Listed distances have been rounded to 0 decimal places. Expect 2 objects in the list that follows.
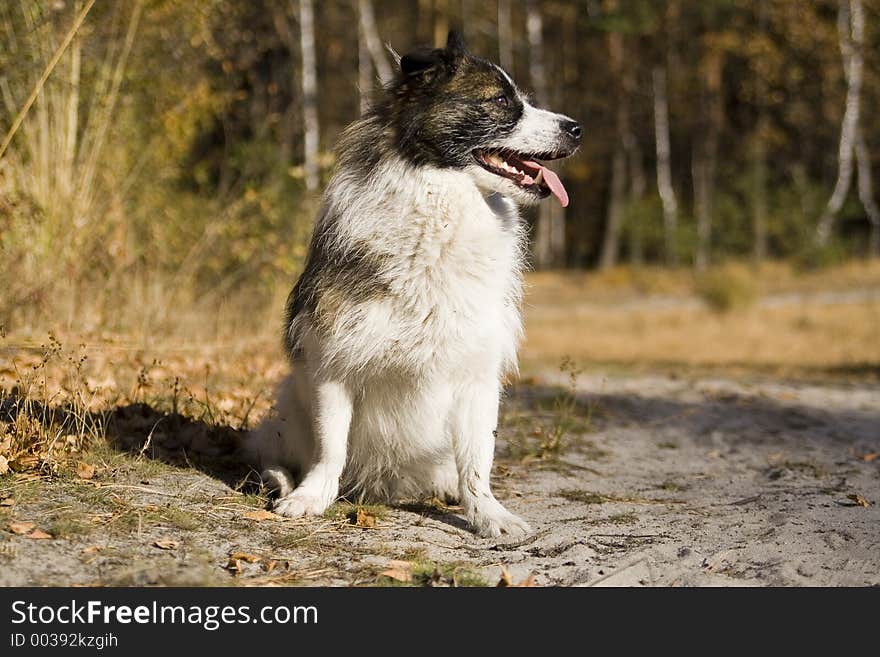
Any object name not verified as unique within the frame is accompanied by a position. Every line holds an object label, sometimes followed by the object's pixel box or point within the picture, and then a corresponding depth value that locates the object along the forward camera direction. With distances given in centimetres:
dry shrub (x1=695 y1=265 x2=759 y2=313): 1677
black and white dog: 419
